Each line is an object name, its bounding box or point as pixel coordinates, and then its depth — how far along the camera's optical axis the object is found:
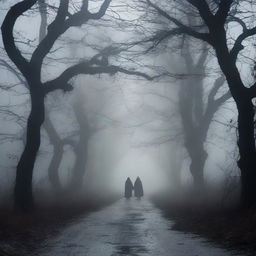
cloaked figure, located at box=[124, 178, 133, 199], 50.88
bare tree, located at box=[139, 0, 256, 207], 15.09
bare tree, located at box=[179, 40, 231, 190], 31.45
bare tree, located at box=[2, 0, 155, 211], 17.44
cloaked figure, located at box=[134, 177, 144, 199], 50.69
